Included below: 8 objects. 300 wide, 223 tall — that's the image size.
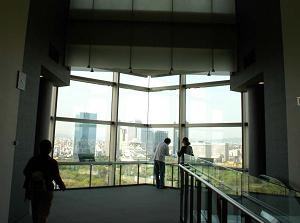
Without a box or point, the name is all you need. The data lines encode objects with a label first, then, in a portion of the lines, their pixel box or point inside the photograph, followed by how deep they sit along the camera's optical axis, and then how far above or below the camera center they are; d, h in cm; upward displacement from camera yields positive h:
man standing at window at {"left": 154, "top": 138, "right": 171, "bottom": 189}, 857 -36
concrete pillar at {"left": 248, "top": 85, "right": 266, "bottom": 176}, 633 +40
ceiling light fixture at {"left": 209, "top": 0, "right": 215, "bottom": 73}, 679 +245
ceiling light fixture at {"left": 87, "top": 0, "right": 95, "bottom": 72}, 676 +227
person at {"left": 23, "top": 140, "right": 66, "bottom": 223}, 359 -42
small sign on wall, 439 +93
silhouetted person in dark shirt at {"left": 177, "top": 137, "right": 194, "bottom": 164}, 781 +0
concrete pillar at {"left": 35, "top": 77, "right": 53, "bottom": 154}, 645 +72
